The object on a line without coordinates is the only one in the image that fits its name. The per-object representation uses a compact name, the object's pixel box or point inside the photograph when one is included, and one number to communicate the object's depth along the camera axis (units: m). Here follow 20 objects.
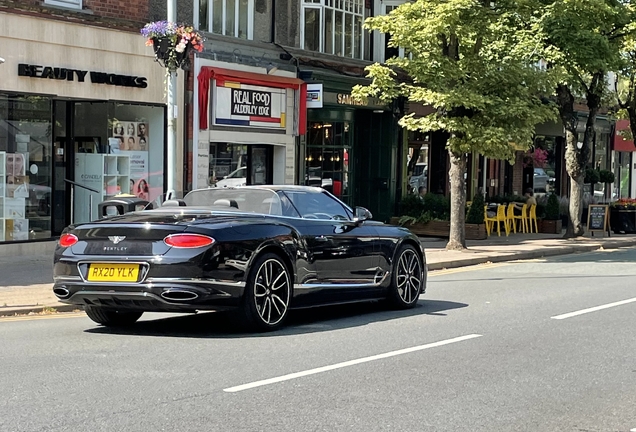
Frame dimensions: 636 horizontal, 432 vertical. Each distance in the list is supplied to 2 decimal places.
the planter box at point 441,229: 23.64
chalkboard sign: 26.45
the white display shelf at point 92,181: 17.41
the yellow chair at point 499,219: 24.80
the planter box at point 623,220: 27.45
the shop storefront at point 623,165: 37.84
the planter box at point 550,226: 26.73
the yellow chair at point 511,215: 25.45
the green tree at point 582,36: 20.16
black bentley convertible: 8.46
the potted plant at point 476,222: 23.62
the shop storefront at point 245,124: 19.45
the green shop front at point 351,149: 23.20
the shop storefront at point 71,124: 15.95
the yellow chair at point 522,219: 26.06
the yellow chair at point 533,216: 26.42
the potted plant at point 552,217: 26.73
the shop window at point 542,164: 32.69
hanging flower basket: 13.59
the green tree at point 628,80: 22.06
